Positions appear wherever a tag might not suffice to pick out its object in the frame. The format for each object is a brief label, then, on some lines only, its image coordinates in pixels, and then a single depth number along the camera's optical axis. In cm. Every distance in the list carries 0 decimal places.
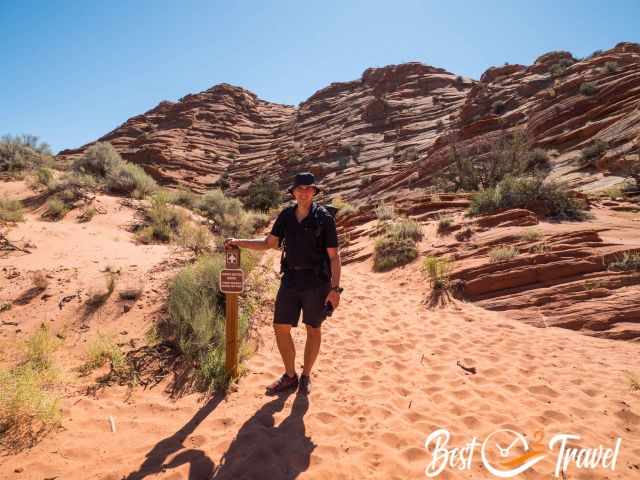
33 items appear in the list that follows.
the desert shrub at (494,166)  1389
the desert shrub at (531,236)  722
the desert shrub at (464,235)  841
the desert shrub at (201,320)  353
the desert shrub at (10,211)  734
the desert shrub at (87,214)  917
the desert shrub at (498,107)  2552
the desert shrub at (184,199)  1383
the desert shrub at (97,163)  1323
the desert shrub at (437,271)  673
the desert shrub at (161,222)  877
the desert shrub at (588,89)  1962
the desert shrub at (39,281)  473
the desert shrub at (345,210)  1479
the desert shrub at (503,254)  682
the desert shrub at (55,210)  908
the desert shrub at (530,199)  873
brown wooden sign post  317
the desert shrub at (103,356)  353
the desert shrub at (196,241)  674
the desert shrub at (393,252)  841
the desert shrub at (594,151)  1459
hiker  304
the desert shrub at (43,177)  1088
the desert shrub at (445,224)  920
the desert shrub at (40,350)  343
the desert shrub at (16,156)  1270
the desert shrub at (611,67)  2049
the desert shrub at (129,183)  1232
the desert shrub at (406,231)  918
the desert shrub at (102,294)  455
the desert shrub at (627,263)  564
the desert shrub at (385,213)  1134
